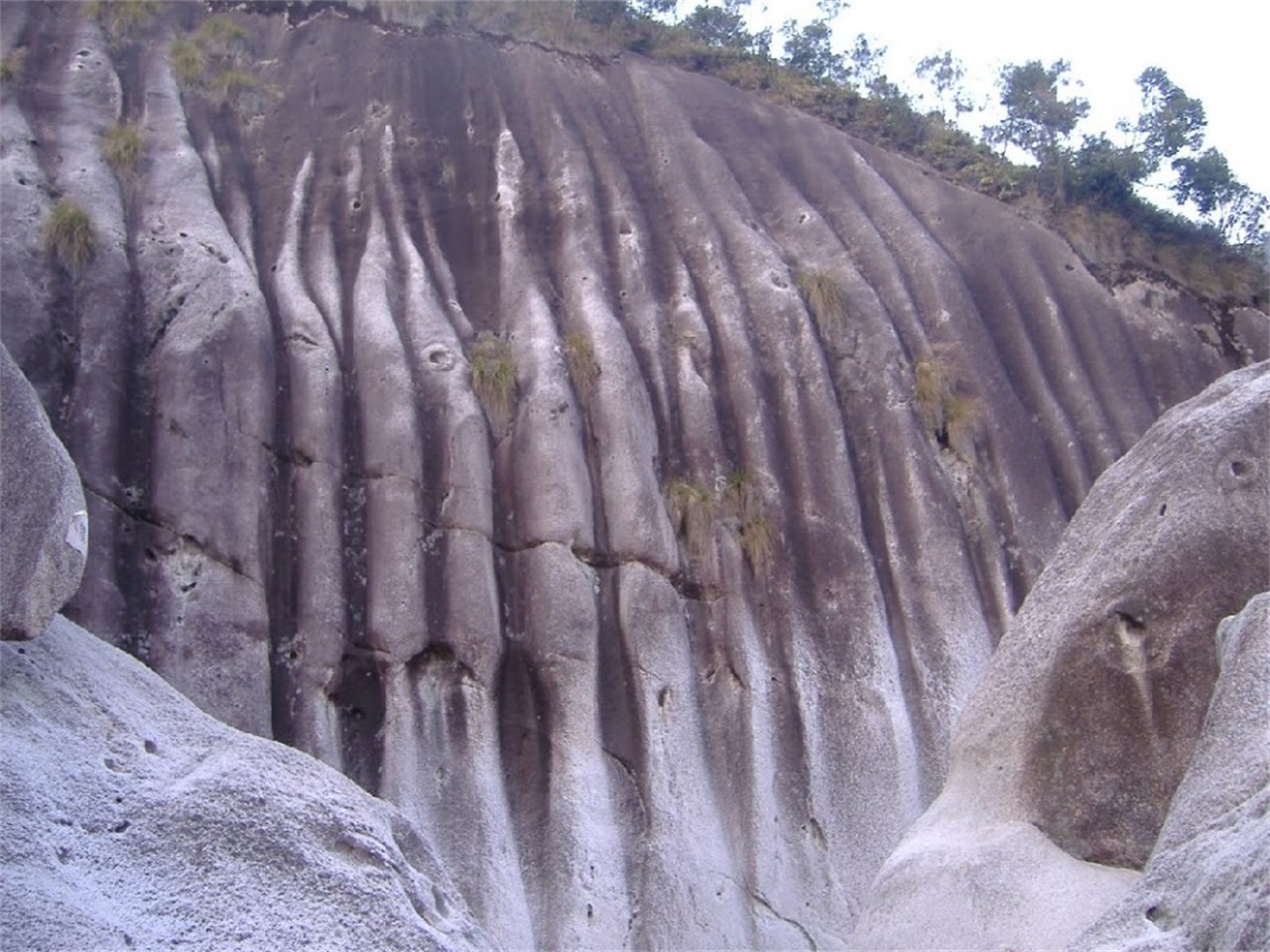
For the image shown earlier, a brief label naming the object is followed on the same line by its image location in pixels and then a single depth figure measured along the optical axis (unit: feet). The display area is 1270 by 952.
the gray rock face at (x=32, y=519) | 21.12
